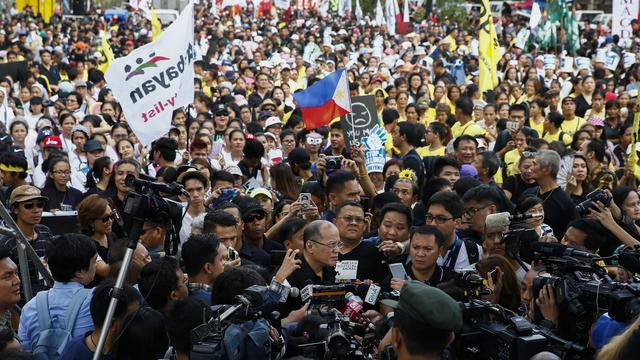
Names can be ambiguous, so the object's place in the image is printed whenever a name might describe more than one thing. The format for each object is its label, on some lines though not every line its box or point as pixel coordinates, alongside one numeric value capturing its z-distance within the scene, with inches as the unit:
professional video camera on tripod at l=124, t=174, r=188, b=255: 185.6
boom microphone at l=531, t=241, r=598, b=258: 197.0
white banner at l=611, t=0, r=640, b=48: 857.5
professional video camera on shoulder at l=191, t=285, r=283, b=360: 167.5
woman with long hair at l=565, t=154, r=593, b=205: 361.4
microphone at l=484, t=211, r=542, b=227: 236.0
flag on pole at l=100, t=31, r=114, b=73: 689.0
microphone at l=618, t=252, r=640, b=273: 187.2
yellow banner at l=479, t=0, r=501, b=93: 657.0
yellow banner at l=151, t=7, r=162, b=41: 563.5
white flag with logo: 351.9
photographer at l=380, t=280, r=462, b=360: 141.5
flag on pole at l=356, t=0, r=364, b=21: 1276.0
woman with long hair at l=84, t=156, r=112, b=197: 356.8
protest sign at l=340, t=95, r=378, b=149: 412.5
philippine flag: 419.5
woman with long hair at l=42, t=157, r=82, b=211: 359.6
